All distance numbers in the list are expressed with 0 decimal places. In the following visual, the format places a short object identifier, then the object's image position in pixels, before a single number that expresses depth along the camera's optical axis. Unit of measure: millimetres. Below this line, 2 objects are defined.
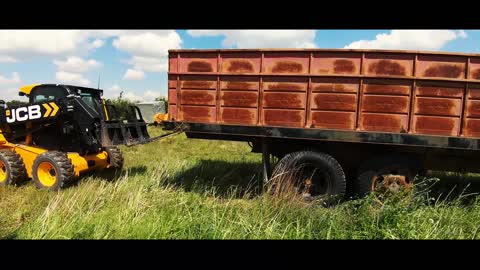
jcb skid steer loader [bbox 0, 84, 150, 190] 7039
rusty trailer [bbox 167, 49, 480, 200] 5523
